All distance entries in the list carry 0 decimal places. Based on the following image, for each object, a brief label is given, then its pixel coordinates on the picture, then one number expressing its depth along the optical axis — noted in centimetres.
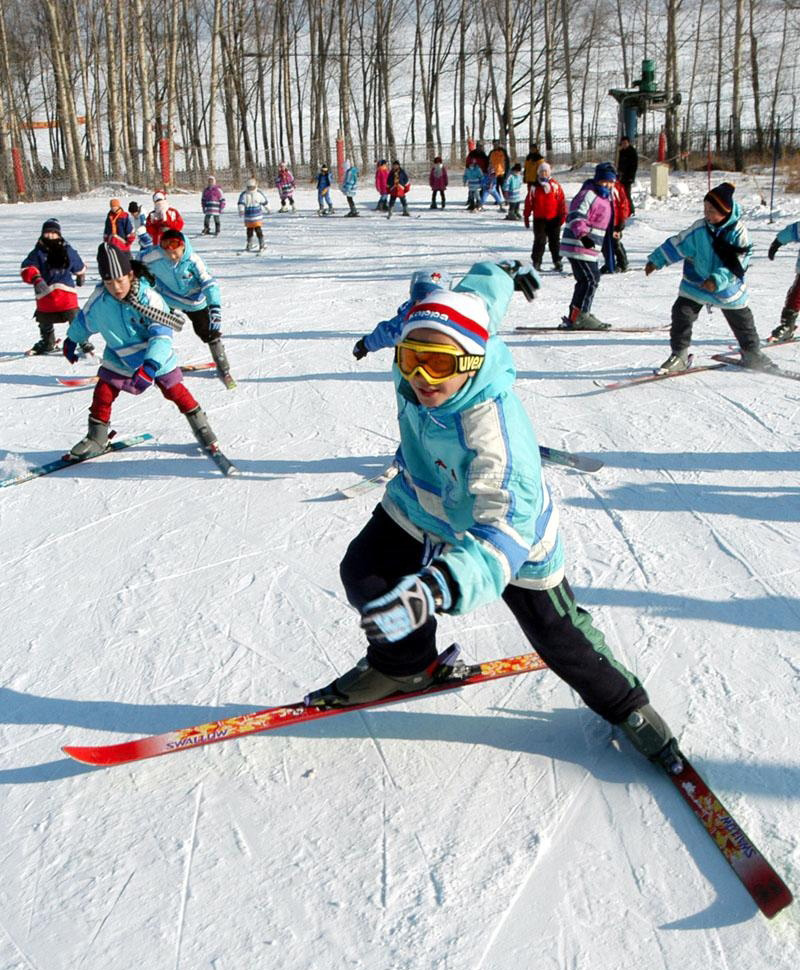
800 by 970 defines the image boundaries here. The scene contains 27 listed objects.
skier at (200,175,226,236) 1884
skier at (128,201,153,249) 1521
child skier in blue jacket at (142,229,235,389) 697
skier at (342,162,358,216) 2234
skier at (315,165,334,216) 2223
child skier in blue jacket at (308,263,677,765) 204
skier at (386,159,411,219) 2022
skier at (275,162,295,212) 2320
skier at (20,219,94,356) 897
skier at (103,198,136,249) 1443
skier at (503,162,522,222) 1867
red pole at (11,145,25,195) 3200
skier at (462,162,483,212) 2114
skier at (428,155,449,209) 2175
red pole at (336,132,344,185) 3041
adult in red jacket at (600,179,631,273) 912
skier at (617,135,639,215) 1645
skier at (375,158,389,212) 2195
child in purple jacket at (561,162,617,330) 862
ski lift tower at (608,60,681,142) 2228
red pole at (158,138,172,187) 2944
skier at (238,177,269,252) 1602
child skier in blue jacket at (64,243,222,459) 512
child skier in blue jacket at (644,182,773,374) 627
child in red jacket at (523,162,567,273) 1217
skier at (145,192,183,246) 1474
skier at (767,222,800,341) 782
